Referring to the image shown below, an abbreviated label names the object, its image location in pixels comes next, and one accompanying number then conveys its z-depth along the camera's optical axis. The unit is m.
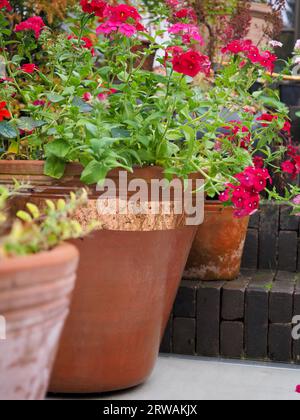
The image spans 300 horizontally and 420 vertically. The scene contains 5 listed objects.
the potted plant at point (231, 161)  3.47
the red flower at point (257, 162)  3.73
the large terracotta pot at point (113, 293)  3.28
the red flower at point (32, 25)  3.45
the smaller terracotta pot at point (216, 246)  3.82
